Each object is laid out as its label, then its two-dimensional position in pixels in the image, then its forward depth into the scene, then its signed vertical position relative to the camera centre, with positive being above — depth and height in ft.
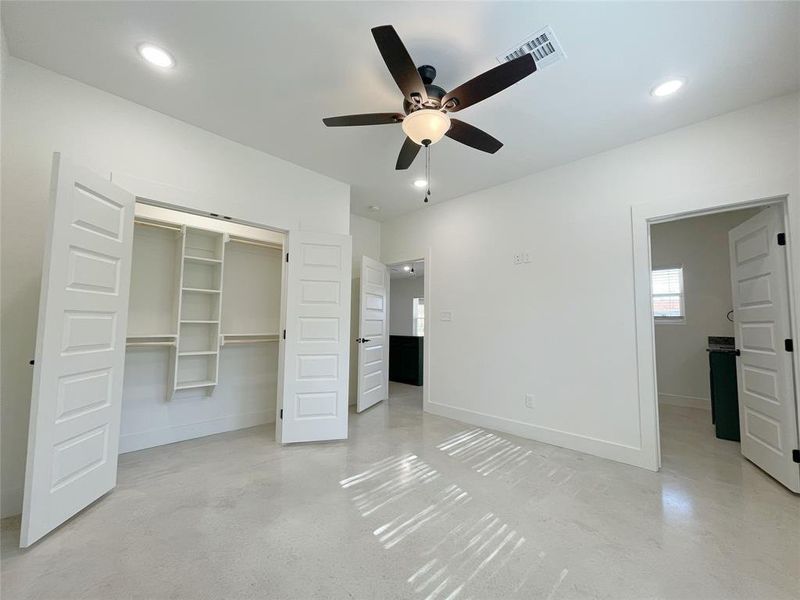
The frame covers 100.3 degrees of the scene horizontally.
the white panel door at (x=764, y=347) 7.95 -0.60
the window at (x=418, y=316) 29.53 +0.30
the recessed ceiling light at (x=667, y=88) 7.37 +5.31
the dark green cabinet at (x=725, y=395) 11.36 -2.45
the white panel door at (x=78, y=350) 5.91 -0.71
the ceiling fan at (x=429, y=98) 5.28 +4.14
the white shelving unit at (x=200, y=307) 11.20 +0.31
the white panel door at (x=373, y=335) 15.10 -0.79
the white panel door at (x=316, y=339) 10.80 -0.71
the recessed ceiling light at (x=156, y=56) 6.71 +5.36
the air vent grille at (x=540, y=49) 6.24 +5.30
